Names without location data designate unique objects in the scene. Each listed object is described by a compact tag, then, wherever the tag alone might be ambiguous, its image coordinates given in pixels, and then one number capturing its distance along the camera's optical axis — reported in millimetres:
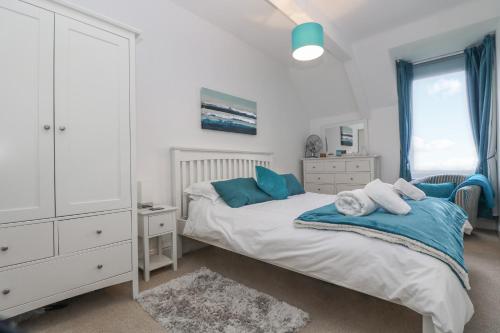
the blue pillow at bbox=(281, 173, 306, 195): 3146
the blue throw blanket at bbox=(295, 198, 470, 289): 1241
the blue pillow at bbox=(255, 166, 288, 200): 2781
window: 3619
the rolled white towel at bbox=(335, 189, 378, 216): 1646
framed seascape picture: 3084
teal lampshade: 2246
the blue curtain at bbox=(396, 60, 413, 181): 3932
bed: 1126
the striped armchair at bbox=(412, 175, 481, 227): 2885
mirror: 4363
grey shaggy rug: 1471
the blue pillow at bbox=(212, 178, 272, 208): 2438
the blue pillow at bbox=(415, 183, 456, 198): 3256
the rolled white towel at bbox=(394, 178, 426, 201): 2250
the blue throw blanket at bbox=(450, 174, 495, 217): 2975
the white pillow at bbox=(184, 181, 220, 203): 2536
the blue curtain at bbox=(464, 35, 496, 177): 3287
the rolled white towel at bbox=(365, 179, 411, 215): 1662
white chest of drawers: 3951
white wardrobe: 1391
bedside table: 2111
